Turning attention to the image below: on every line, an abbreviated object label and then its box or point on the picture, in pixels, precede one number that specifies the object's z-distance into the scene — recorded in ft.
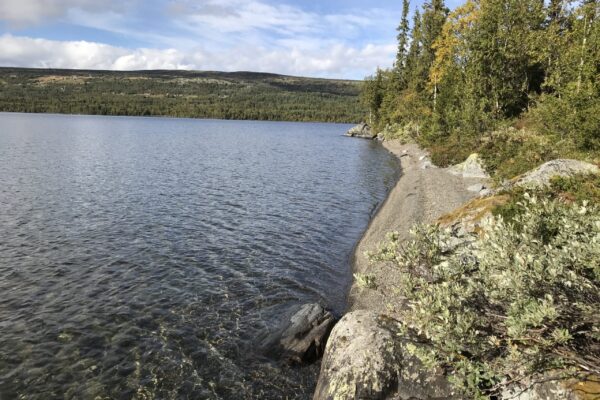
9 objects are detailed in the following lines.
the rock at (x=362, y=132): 406.02
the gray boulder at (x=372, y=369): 31.96
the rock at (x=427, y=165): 155.39
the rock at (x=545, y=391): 23.97
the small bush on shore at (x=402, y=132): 254.68
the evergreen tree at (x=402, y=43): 326.98
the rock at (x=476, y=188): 103.77
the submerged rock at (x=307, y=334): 44.47
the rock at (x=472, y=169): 124.82
